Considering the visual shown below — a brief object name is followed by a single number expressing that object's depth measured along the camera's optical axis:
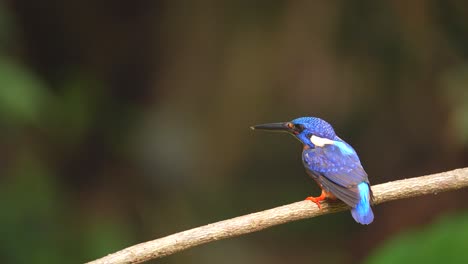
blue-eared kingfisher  5.81
